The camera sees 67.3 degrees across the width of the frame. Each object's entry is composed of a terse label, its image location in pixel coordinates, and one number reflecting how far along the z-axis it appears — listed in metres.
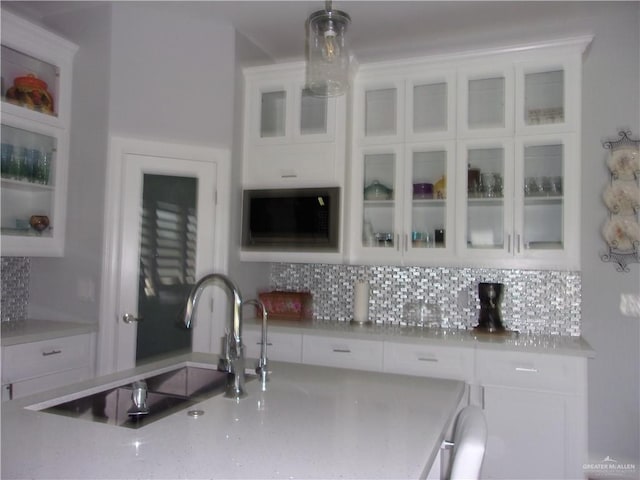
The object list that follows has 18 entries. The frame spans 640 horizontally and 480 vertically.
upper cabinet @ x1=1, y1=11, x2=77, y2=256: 2.69
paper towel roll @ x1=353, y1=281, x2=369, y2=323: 3.14
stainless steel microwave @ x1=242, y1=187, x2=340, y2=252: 2.98
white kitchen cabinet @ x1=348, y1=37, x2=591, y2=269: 2.72
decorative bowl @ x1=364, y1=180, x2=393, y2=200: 3.08
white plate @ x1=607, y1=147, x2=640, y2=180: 2.77
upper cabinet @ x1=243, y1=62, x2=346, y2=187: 3.04
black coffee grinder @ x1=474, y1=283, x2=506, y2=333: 2.88
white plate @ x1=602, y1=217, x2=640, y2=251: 2.76
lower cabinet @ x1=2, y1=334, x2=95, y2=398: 2.36
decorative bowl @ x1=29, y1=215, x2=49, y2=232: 2.82
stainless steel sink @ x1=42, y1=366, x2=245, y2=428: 1.29
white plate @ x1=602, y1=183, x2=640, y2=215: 2.75
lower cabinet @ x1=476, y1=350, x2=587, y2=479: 2.35
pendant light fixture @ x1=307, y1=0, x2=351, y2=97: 1.65
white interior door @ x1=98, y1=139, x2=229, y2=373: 2.78
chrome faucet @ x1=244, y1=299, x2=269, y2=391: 1.49
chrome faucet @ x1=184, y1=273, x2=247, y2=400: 1.36
